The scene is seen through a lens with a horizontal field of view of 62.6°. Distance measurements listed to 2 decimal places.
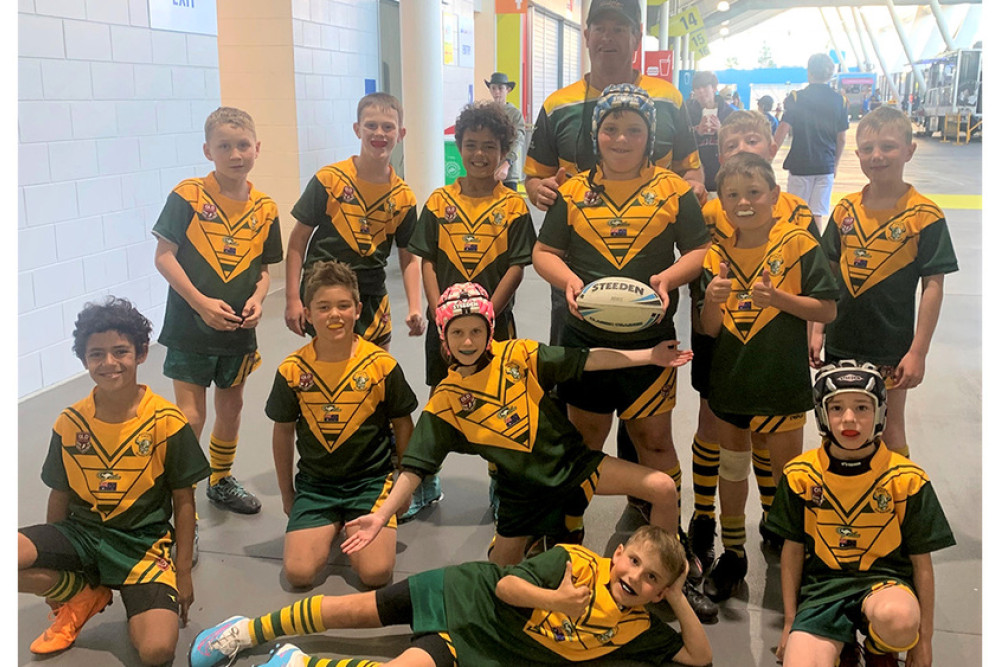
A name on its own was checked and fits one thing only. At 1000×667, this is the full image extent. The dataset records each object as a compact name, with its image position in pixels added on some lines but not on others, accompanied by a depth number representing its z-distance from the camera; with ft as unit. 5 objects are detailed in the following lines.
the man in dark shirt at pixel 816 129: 22.17
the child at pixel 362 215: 10.54
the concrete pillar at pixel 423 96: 23.86
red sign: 53.62
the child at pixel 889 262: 9.02
